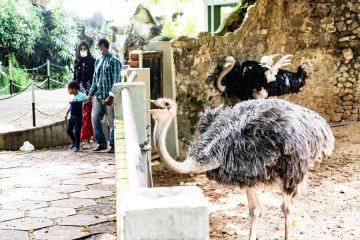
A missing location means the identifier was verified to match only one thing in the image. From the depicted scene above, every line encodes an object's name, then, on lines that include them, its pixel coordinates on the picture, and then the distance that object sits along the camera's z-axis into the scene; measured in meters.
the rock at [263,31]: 7.83
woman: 7.48
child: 7.04
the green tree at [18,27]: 15.73
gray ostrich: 3.96
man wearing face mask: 6.57
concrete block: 1.28
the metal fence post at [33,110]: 8.09
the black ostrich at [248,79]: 6.95
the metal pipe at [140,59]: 6.12
